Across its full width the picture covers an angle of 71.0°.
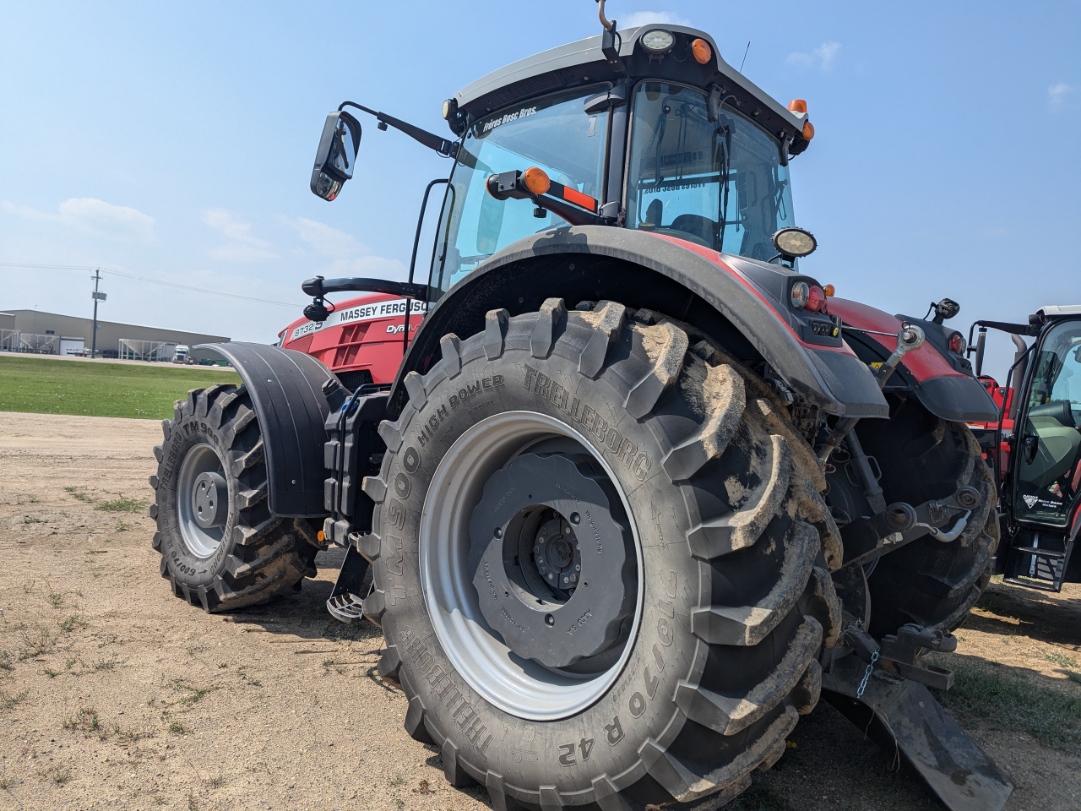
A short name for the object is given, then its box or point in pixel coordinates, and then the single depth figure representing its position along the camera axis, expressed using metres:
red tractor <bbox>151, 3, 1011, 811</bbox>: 1.91
